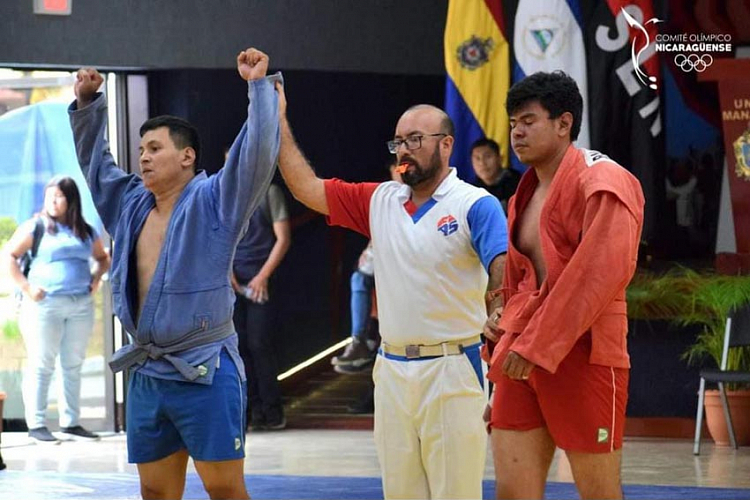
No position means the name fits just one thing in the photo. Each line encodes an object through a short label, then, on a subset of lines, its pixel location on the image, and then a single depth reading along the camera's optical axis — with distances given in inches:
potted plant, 664.3
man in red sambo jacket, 307.8
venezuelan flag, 742.0
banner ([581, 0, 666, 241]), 740.2
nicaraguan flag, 738.5
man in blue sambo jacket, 349.6
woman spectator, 723.6
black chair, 640.7
